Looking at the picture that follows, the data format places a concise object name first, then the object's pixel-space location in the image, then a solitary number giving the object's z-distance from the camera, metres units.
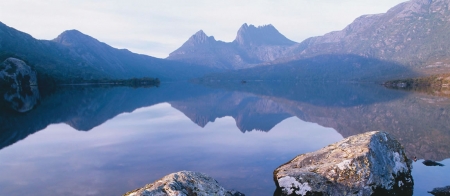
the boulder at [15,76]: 127.06
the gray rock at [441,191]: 14.97
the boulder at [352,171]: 12.73
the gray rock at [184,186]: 9.37
